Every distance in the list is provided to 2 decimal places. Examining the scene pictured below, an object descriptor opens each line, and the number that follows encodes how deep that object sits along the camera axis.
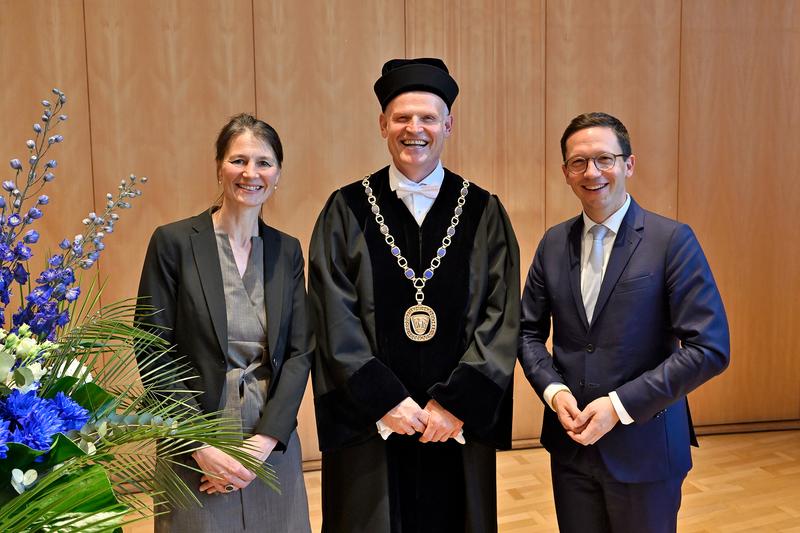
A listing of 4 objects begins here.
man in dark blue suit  2.04
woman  2.09
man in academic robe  2.17
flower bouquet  0.84
